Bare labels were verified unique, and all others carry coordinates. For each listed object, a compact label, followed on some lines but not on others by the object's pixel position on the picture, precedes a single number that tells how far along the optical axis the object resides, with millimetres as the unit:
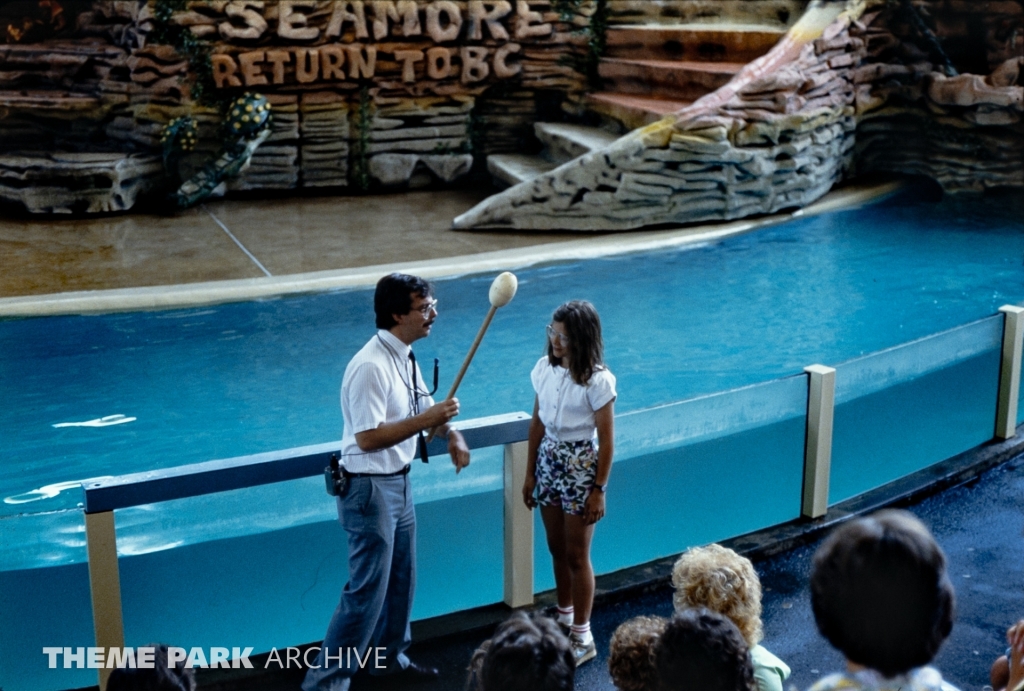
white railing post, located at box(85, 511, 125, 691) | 3254
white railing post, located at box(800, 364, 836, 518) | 4656
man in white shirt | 3219
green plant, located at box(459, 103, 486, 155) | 12508
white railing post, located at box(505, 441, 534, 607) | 3939
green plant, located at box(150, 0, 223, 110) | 11094
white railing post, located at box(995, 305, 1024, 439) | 5523
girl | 3477
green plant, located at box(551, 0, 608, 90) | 12648
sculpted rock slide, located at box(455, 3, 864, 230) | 10414
